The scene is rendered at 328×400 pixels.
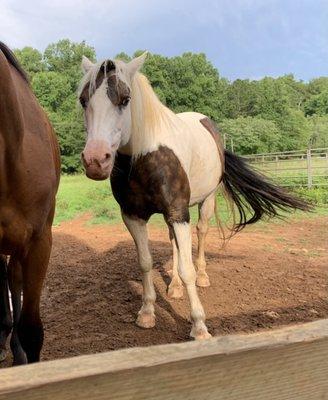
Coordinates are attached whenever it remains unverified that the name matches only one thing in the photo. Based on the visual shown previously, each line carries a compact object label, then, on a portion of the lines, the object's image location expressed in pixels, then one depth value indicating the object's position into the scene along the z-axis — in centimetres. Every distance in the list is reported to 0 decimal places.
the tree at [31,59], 4171
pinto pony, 264
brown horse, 182
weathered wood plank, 65
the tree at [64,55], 4356
